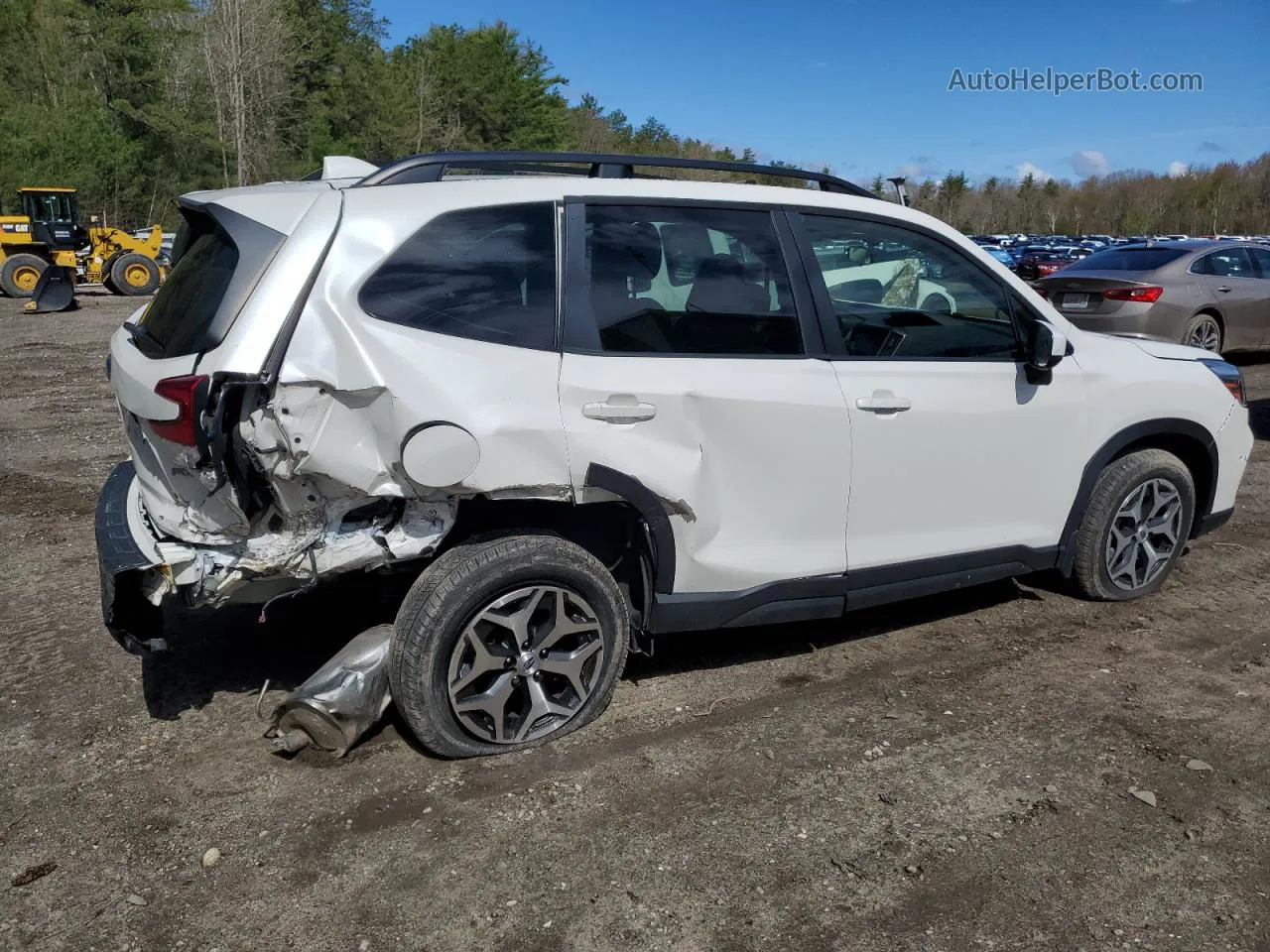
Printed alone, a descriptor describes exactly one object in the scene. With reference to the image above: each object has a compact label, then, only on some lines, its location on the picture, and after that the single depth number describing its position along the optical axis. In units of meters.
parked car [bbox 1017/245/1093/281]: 28.65
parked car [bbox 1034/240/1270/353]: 11.69
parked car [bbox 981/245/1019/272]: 32.03
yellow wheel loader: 23.11
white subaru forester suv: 3.24
